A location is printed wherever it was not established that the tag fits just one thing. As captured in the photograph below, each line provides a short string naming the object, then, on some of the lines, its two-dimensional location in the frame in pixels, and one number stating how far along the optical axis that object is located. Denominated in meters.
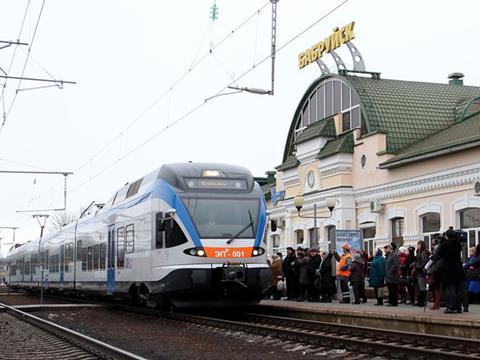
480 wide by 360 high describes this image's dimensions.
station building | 26.20
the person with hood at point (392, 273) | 17.90
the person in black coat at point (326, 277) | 20.64
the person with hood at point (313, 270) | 21.22
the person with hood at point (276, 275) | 23.80
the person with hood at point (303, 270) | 21.27
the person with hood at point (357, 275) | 19.41
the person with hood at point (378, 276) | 18.95
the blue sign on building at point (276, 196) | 38.12
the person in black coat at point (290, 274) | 22.48
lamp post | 25.58
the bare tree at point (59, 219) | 97.93
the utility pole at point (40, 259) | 39.14
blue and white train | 16.86
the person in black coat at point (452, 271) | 14.70
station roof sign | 32.41
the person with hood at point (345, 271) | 20.11
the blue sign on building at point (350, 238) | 22.75
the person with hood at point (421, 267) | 17.33
